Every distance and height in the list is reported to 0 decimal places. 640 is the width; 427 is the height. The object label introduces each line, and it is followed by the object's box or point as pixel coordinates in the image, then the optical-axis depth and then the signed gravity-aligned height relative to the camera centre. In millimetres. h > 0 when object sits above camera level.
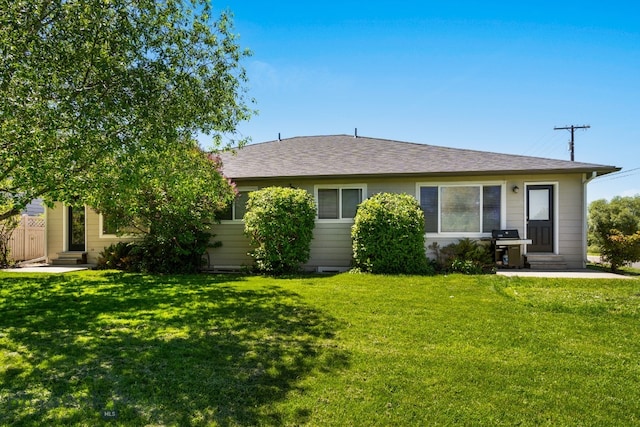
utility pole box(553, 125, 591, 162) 24750 +6502
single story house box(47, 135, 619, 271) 9633 +590
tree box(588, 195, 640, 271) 9148 -685
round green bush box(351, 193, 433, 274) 8711 -495
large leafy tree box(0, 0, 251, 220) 3986 +1786
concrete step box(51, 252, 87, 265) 11305 -1271
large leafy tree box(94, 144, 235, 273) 6730 +90
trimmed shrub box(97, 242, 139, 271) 10148 -1152
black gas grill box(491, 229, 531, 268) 9531 -849
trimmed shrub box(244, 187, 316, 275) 8930 -223
